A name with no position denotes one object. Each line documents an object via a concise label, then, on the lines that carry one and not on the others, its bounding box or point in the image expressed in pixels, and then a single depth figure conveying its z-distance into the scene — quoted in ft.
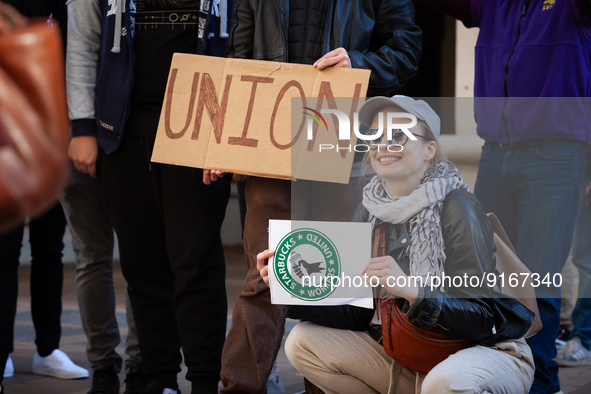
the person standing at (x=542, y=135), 16.43
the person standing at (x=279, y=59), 15.30
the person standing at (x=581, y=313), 22.90
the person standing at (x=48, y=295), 22.34
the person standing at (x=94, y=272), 19.76
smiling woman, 12.25
